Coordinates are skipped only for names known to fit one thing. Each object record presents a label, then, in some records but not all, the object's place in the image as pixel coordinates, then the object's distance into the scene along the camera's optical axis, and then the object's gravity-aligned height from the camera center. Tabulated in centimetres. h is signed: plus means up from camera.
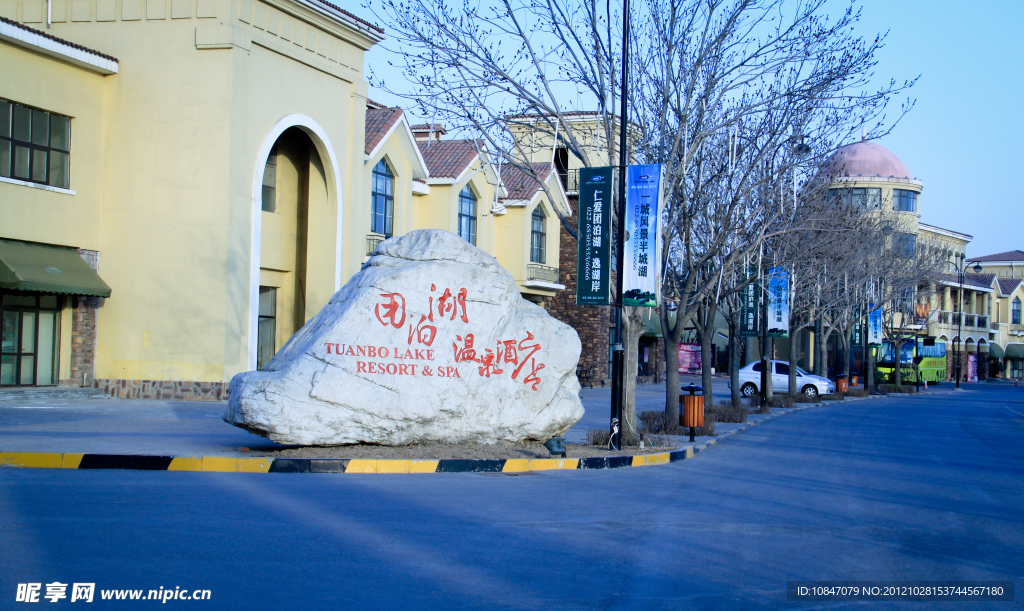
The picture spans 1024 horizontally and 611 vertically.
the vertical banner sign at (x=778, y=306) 2897 +92
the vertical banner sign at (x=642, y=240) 1513 +159
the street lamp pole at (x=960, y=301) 6244 +266
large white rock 1184 -57
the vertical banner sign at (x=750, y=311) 2911 +72
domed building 6209 +401
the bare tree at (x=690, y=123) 1664 +450
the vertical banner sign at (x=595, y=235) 1513 +166
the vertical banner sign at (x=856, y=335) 4791 -3
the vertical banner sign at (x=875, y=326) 4578 +47
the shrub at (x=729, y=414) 2336 -226
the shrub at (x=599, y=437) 1516 -192
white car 3766 -221
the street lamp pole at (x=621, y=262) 1441 +114
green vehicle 5828 -193
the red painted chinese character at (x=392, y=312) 1266 +19
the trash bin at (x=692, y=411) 1744 -161
